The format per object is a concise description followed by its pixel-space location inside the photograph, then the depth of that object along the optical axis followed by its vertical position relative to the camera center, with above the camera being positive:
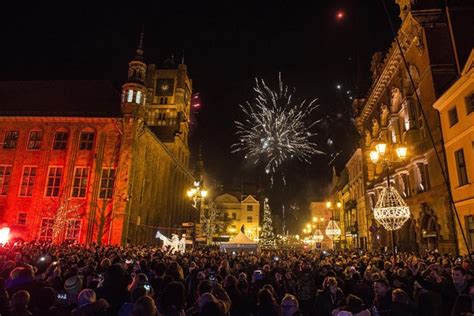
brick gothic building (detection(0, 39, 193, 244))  32.81 +7.84
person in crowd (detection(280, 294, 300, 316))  5.41 -0.95
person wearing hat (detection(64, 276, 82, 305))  6.29 -0.86
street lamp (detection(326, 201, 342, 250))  35.12 +1.78
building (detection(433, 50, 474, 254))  18.86 +6.09
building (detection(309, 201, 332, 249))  95.82 +9.70
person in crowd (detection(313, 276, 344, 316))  6.83 -1.04
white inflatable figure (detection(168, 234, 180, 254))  32.75 +0.06
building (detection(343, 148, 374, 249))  43.03 +5.51
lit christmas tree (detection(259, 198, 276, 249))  71.69 +2.20
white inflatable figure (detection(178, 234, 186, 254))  33.31 -0.16
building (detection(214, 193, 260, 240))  97.06 +9.28
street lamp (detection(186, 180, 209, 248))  27.19 +4.03
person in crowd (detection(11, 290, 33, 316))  4.92 -0.90
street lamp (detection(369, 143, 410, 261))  14.88 +1.81
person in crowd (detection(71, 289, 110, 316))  4.89 -0.91
